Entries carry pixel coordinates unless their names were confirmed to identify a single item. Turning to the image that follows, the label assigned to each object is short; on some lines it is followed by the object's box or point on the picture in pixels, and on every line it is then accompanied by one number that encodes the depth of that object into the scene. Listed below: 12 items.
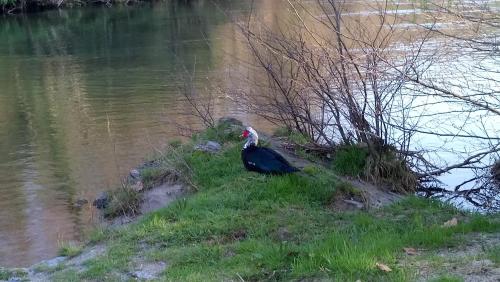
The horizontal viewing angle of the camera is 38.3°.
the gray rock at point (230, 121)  12.41
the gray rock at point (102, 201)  10.78
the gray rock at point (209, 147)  10.92
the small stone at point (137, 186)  10.38
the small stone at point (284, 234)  7.12
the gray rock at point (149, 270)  6.41
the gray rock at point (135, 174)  11.26
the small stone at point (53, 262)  7.49
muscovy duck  8.70
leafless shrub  9.28
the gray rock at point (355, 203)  8.25
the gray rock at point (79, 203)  11.14
